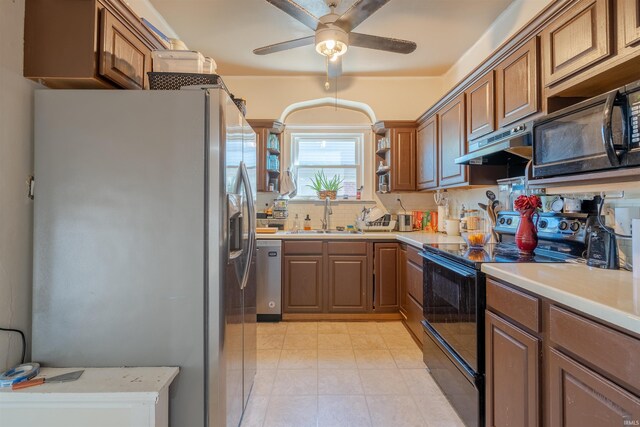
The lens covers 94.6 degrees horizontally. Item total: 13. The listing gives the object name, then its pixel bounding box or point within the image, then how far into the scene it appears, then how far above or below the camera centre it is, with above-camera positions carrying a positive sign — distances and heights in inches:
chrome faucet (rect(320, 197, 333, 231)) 147.7 +1.4
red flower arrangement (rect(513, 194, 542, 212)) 68.3 +3.6
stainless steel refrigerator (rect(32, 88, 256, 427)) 50.7 -3.3
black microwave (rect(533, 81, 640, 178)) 44.5 +14.5
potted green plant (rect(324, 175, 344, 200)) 147.9 +16.6
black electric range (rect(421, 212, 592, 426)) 59.1 -18.8
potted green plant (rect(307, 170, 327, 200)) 148.1 +17.7
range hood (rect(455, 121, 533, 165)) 67.7 +18.3
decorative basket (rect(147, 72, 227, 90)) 58.6 +27.4
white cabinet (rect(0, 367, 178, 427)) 42.4 -27.4
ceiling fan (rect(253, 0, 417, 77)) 75.9 +54.1
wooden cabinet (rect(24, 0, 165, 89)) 52.2 +31.4
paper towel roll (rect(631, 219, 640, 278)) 44.5 -4.2
